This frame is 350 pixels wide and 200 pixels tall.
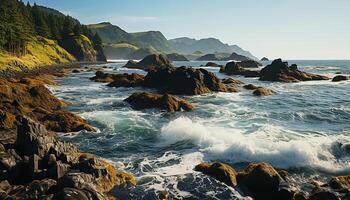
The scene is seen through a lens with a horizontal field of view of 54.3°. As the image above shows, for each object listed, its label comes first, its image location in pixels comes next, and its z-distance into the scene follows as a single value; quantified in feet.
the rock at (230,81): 240.90
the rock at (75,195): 49.47
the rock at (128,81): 227.20
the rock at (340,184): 61.75
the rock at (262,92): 195.31
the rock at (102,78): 254.68
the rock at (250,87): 221.46
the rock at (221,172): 67.56
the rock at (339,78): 291.99
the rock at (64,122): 105.19
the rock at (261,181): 62.13
